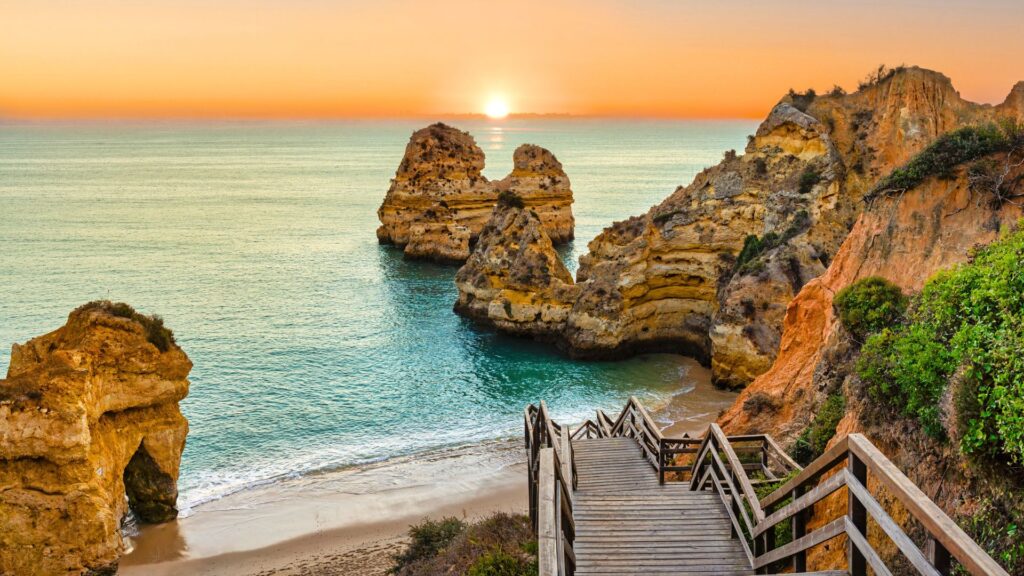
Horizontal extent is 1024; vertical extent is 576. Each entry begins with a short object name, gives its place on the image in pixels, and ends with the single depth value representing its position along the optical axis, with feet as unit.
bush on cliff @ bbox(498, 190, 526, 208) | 146.84
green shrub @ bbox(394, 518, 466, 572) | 56.39
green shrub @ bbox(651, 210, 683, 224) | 126.62
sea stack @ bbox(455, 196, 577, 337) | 129.08
